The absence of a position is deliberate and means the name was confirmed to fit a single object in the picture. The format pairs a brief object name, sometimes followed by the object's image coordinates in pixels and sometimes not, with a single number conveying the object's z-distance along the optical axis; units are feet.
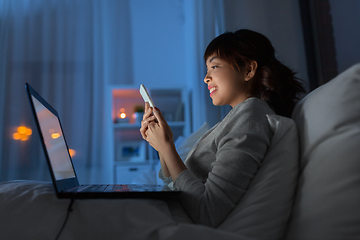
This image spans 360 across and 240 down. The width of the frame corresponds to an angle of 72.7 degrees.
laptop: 1.71
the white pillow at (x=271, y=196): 1.64
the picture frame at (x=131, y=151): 8.30
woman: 1.82
